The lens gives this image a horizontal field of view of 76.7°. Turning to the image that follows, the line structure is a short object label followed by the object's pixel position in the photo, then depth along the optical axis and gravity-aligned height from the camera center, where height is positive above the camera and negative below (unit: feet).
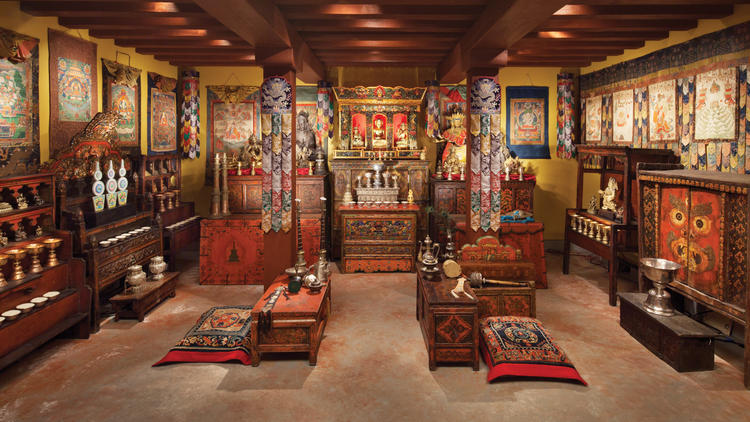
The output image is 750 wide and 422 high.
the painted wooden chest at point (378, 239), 27.61 -3.22
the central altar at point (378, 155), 30.42 +1.93
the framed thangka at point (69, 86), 20.66 +4.56
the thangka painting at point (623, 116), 26.96 +3.95
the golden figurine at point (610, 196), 25.03 -0.66
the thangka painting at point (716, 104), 19.51 +3.40
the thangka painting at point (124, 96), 24.62 +4.80
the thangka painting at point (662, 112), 23.22 +3.65
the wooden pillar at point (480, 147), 22.36 +1.75
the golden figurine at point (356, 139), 32.07 +3.05
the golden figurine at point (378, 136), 32.09 +3.26
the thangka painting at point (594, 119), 30.30 +4.24
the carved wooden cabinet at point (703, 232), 14.76 -1.72
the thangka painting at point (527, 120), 33.47 +4.51
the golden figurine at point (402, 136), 32.09 +3.26
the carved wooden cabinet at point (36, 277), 15.08 -3.25
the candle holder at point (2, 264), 15.19 -2.58
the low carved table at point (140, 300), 19.72 -4.95
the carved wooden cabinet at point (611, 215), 21.83 -1.65
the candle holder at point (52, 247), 17.25 -2.32
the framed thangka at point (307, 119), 32.37 +4.52
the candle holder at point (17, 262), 15.66 -2.58
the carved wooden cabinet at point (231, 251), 24.72 -3.52
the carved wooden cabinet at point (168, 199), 25.82 -0.83
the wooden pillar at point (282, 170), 21.36 +0.65
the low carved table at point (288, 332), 15.55 -4.89
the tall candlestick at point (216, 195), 27.71 -0.63
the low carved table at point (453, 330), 15.28 -4.75
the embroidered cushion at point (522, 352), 14.42 -5.33
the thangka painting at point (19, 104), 18.07 +3.22
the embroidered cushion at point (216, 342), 15.75 -5.40
